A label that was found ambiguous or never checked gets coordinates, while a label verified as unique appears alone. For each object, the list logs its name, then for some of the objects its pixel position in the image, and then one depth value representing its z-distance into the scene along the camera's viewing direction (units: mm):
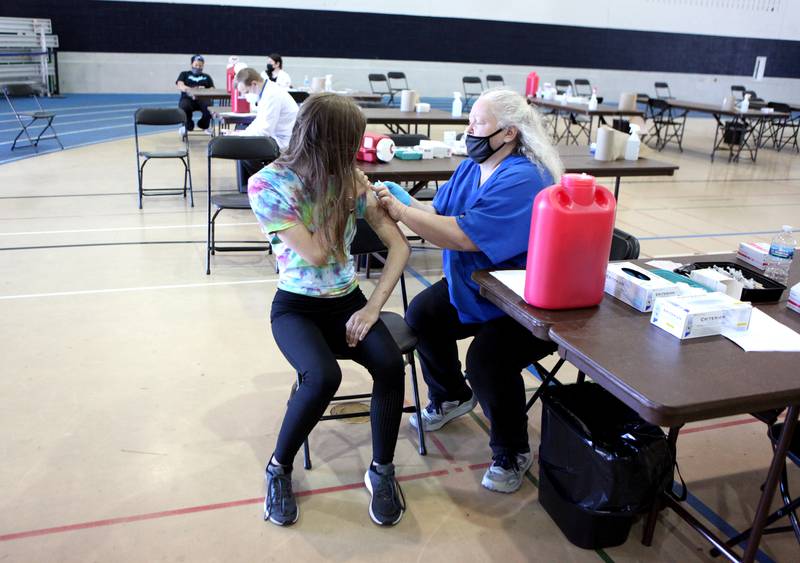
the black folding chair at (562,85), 15988
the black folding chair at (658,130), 11820
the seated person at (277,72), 9305
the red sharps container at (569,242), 1903
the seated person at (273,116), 5727
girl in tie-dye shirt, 2305
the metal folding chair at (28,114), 8695
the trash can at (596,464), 2123
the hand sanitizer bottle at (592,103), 10055
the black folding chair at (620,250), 2674
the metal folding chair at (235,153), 4785
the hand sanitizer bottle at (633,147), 5246
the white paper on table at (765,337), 1850
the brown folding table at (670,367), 1573
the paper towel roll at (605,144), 5102
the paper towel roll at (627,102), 10086
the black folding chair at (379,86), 16447
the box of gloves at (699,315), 1870
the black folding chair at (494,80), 15981
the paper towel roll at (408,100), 7852
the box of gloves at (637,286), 2035
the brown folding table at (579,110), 10078
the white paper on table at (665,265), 2389
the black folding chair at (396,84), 16716
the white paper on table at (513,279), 2178
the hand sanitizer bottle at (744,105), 10789
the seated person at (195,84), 11102
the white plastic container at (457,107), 7780
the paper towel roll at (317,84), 9492
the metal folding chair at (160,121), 6523
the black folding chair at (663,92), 19038
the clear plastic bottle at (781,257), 2377
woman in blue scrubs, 2424
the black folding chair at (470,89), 15859
